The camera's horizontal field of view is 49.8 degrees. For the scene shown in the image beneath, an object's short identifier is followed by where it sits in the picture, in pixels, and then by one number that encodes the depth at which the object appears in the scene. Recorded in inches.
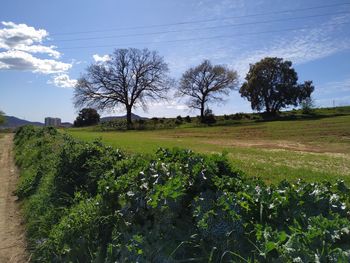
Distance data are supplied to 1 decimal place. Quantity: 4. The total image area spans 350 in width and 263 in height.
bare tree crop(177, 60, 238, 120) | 2694.4
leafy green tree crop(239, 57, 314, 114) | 2637.8
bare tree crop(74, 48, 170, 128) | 2532.0
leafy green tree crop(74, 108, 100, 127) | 3225.9
